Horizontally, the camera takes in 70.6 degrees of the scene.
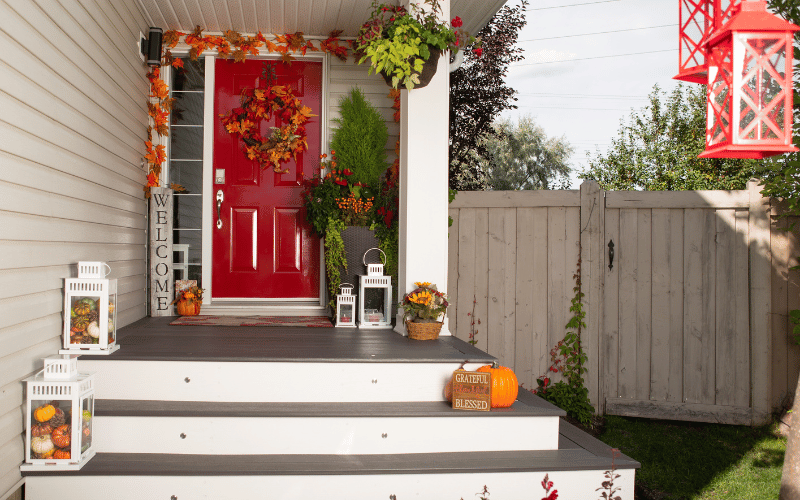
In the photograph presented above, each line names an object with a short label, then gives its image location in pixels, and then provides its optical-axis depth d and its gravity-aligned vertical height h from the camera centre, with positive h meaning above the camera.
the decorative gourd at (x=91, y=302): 2.54 -0.23
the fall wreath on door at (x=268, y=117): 4.24 +0.97
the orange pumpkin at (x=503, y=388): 2.51 -0.59
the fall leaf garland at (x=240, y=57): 4.10 +1.45
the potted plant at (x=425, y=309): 3.14 -0.32
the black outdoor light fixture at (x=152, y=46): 3.96 +1.44
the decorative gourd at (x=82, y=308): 2.52 -0.26
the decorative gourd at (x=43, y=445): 2.14 -0.74
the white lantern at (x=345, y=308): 3.63 -0.36
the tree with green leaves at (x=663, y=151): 10.52 +2.14
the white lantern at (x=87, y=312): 2.50 -0.28
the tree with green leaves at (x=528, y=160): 14.66 +2.53
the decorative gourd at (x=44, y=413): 2.14 -0.62
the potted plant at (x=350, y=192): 3.82 +0.41
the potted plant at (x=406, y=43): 2.96 +1.11
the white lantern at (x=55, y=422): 2.12 -0.65
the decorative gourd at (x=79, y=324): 2.51 -0.33
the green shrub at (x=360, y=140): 4.00 +0.81
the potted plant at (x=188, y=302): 4.05 -0.36
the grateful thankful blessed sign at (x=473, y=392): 2.46 -0.60
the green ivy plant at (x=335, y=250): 3.80 +0.02
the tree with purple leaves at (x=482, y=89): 6.99 +2.05
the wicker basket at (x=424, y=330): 3.18 -0.43
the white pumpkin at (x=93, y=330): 2.53 -0.36
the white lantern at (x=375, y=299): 3.58 -0.30
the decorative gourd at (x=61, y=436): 2.13 -0.70
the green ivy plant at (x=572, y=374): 3.69 -0.79
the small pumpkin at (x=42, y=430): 2.14 -0.68
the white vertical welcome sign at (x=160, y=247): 3.96 +0.03
